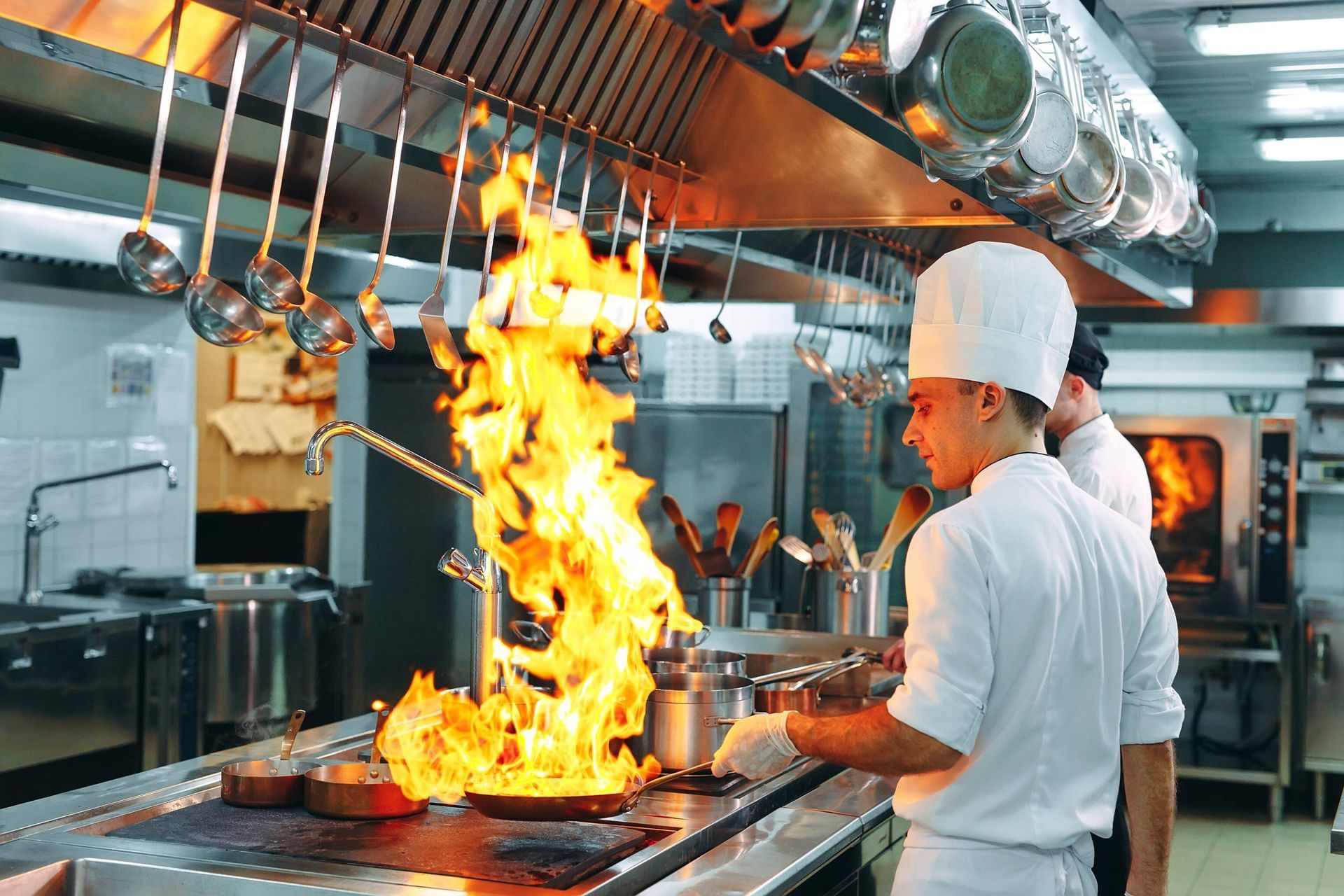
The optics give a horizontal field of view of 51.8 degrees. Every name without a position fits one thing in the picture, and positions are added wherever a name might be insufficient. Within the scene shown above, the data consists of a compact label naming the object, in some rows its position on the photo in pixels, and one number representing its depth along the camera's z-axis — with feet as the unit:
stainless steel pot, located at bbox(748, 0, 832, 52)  4.72
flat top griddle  5.65
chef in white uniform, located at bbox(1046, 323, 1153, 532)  10.93
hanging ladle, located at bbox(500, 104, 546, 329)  7.16
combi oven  21.38
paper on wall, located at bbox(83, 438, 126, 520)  19.06
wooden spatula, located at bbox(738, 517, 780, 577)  13.46
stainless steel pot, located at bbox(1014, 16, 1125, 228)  9.14
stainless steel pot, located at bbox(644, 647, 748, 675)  8.25
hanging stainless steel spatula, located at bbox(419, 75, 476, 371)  6.43
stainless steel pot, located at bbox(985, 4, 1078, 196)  8.34
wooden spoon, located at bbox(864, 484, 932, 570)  13.44
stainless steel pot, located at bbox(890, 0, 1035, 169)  6.90
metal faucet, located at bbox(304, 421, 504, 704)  6.61
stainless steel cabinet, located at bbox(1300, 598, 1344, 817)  21.01
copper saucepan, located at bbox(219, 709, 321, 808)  6.70
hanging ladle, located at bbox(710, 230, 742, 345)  10.57
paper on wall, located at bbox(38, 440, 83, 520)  18.47
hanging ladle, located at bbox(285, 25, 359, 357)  5.92
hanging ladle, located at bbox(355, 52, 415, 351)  6.21
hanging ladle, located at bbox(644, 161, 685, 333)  8.87
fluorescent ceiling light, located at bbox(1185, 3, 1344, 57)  12.01
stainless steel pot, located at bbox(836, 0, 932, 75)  5.94
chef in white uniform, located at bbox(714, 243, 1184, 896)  5.84
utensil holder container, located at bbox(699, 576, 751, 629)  13.23
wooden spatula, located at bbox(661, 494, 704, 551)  13.78
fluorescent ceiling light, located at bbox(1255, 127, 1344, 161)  18.01
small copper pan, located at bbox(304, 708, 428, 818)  6.39
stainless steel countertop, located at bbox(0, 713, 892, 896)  5.48
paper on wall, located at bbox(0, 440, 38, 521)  17.93
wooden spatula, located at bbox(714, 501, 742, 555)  14.08
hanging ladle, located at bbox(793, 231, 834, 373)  12.49
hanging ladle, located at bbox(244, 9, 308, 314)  5.70
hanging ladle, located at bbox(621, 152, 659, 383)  8.38
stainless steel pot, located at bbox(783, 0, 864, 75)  4.93
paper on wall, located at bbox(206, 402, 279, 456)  25.90
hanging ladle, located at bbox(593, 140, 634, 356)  8.28
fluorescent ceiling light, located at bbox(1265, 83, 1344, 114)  15.82
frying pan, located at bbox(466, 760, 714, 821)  6.05
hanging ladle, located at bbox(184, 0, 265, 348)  5.44
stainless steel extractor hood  5.81
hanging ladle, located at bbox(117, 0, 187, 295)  5.21
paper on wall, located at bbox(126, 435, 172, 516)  19.65
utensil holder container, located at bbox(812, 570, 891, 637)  12.99
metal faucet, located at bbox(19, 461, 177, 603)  15.70
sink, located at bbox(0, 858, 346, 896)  5.41
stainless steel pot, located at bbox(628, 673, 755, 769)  7.41
